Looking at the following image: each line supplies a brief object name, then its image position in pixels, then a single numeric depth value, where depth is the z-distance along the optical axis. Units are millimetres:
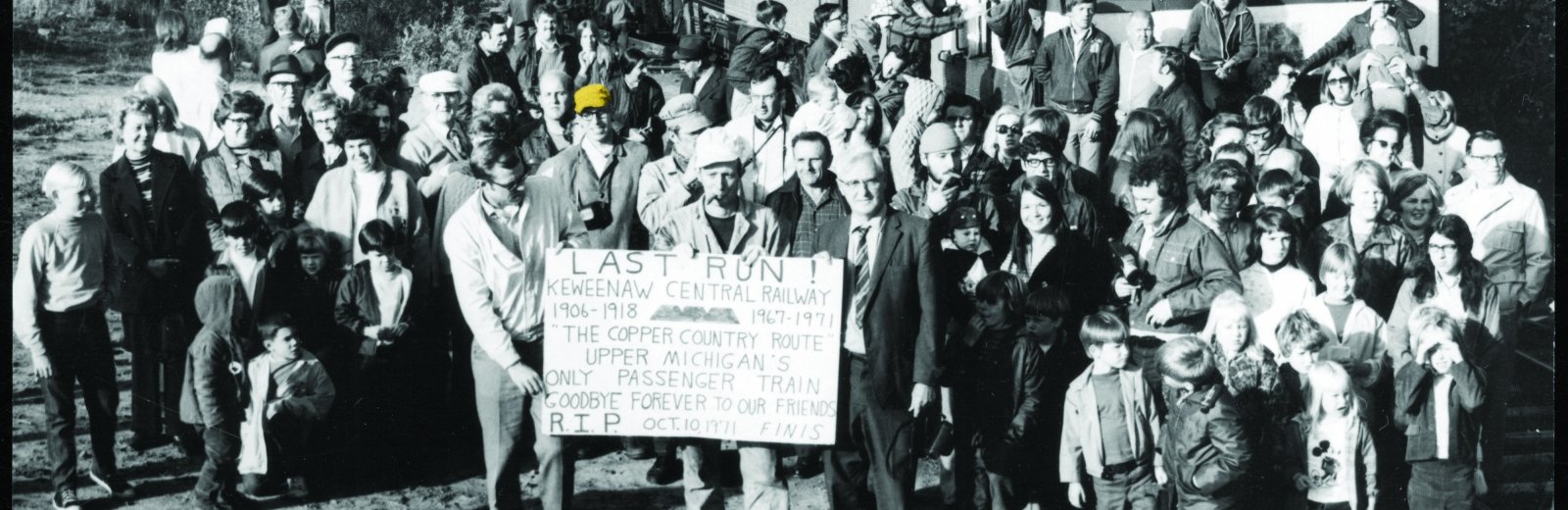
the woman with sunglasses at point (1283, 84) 9469
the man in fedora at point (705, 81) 10055
